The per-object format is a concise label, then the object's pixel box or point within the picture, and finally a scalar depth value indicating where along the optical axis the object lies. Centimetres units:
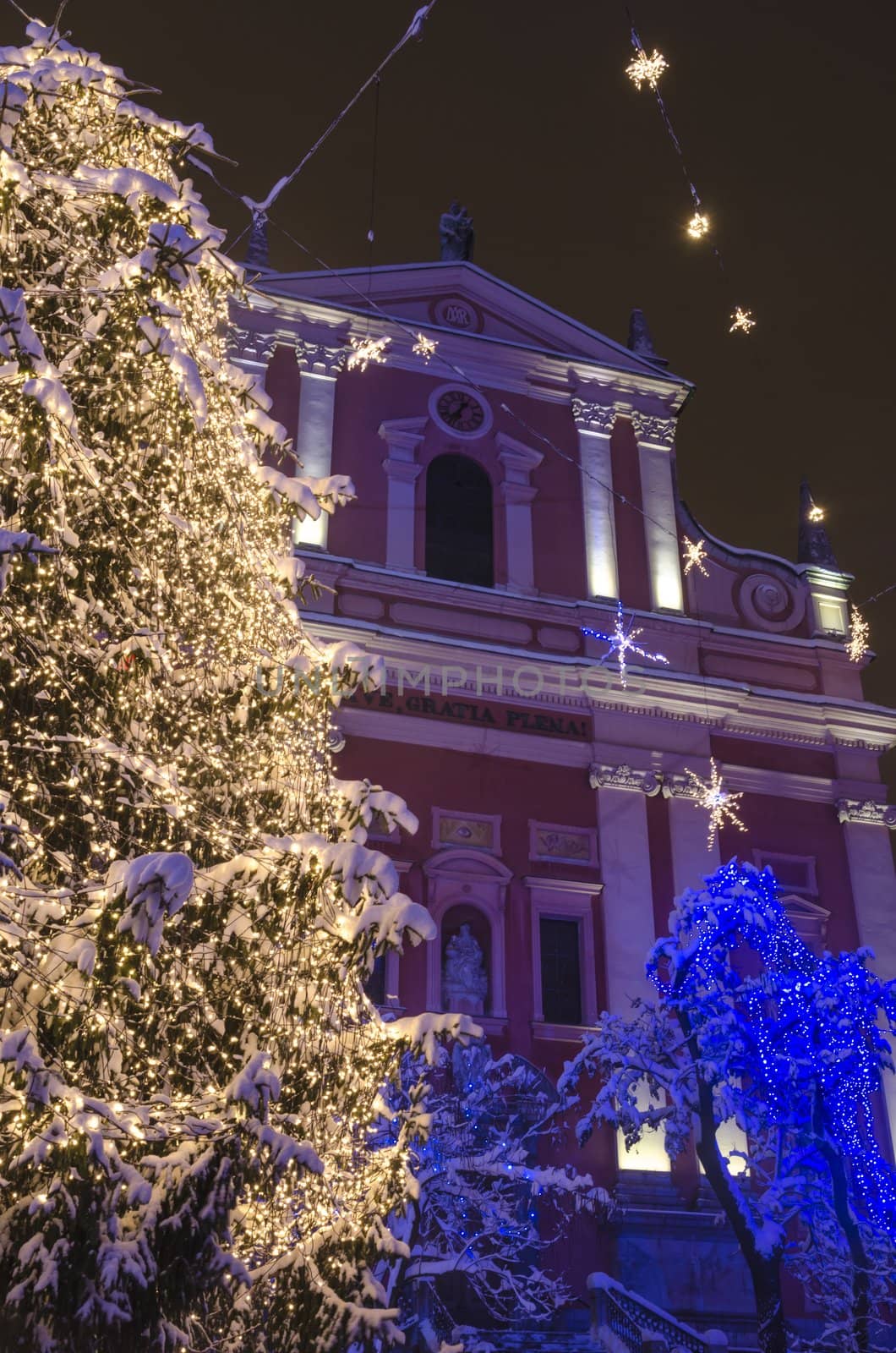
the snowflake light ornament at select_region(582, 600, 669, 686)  2047
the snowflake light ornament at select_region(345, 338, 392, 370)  2133
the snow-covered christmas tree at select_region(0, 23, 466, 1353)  571
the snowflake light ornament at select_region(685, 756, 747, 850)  1981
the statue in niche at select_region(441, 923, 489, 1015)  1744
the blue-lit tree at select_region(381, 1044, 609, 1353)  1314
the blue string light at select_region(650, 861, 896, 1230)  1324
